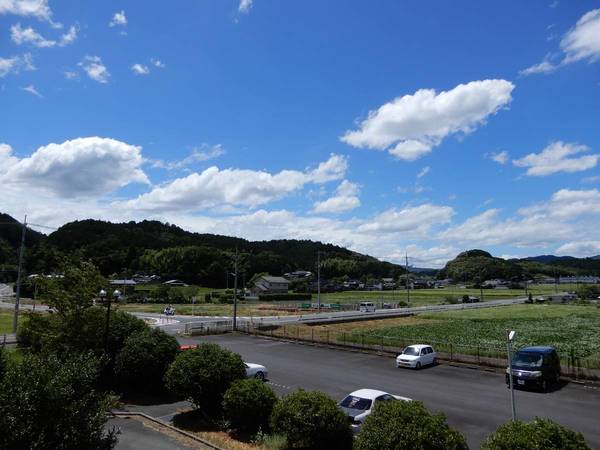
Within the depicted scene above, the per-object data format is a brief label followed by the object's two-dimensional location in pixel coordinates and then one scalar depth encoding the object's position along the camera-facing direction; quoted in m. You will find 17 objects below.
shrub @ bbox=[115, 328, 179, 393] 20.95
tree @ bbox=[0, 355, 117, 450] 7.77
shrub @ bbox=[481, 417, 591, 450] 8.37
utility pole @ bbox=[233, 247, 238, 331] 48.99
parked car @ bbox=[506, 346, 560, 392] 23.78
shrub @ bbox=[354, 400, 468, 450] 10.16
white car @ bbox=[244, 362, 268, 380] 24.52
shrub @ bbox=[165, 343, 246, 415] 17.34
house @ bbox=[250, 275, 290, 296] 147.25
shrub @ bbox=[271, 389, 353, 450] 13.09
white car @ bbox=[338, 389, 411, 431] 15.81
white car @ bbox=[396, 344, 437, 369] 29.98
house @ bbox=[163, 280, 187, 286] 151.24
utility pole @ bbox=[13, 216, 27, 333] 41.12
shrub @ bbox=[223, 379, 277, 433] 16.02
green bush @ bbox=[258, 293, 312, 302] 115.81
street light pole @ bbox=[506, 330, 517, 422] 13.65
